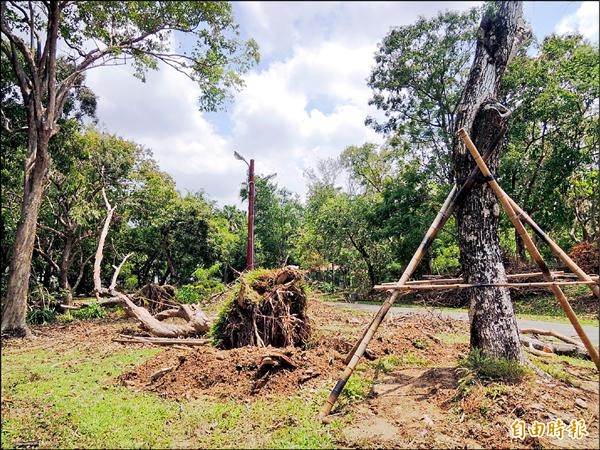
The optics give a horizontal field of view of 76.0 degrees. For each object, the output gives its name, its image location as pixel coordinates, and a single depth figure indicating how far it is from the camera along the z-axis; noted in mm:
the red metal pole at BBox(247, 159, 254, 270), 11788
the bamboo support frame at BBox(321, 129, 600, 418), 4070
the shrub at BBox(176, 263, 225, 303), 16984
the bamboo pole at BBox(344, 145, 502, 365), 4641
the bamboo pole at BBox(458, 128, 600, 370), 3975
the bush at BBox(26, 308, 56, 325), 11863
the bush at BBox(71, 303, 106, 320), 13422
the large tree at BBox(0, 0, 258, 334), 4164
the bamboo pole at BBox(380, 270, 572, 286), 4656
